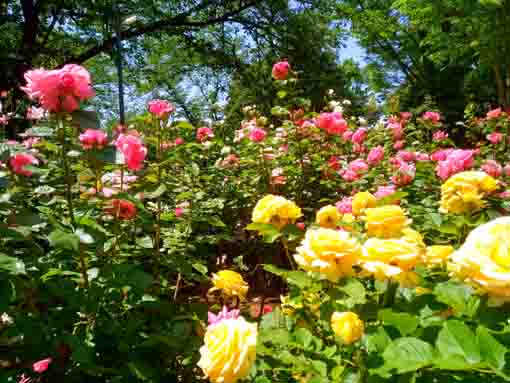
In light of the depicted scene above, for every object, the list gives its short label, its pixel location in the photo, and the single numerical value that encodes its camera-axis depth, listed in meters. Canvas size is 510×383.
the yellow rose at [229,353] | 0.68
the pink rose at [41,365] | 1.09
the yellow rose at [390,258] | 0.70
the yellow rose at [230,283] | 1.16
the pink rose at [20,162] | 1.39
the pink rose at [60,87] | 1.10
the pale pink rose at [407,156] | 2.74
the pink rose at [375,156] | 2.82
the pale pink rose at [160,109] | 1.82
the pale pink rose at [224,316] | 0.83
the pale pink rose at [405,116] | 4.21
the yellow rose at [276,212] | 1.00
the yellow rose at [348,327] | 0.73
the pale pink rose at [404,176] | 2.19
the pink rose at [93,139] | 1.24
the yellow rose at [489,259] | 0.60
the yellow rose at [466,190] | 1.00
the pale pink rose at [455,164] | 1.69
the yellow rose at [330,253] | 0.73
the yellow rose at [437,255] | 0.94
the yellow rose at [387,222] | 0.87
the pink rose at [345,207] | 1.55
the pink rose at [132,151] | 1.39
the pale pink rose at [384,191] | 1.46
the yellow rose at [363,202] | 1.14
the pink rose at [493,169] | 2.11
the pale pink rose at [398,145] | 3.43
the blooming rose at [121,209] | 1.45
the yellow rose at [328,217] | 1.03
